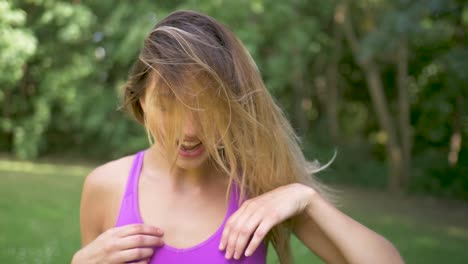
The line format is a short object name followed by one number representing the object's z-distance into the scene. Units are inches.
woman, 53.6
